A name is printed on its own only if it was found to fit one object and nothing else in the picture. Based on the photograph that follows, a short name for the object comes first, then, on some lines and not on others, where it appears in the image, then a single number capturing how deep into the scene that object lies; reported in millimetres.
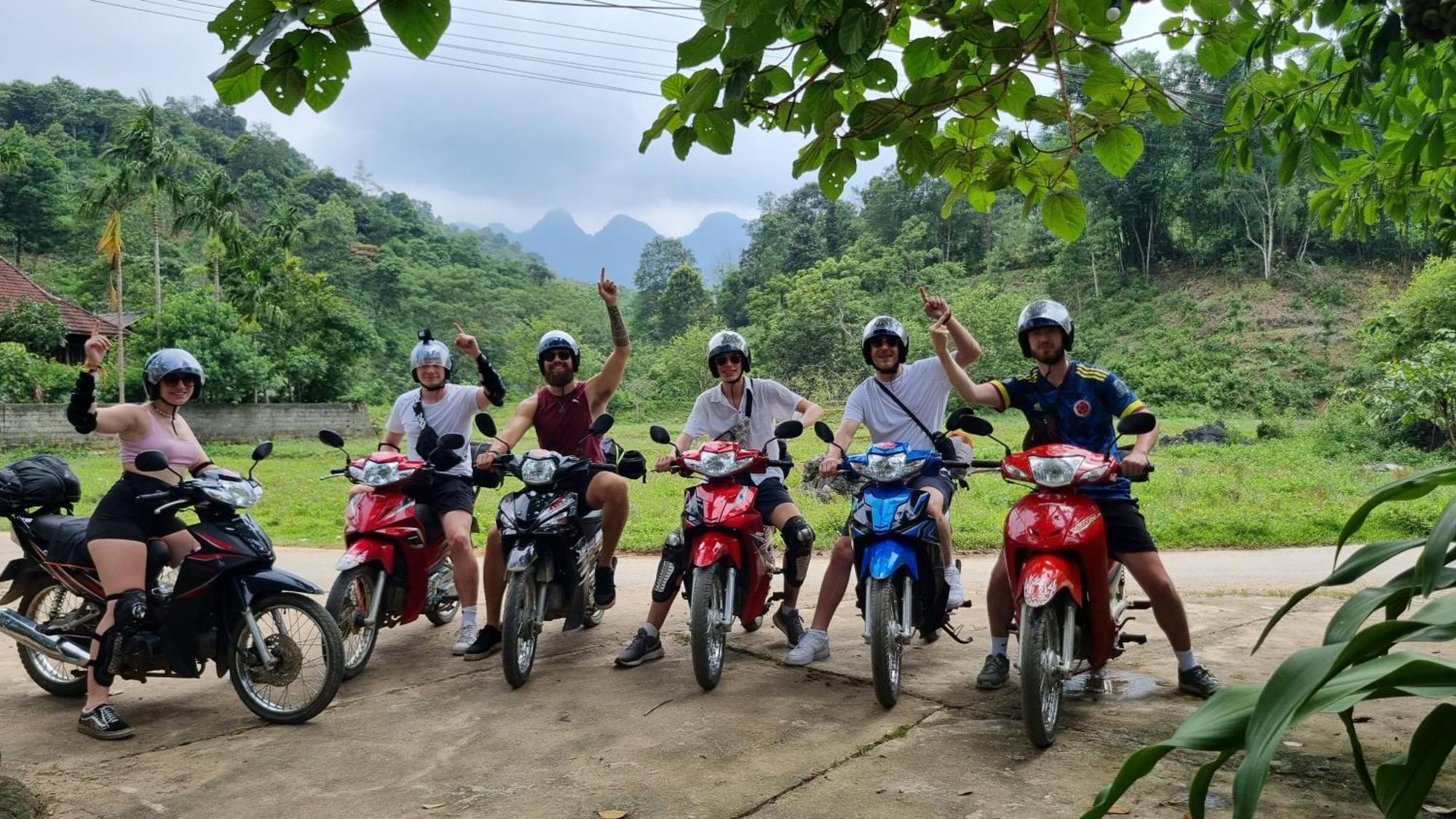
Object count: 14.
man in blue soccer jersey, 4078
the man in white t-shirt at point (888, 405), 4832
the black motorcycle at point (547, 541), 4633
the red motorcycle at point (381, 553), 4832
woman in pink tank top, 4172
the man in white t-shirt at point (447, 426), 5180
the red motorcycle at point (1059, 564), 3607
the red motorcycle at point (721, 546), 4395
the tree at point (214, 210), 28500
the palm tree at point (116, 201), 25000
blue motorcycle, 4031
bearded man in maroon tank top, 5234
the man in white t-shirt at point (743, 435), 4926
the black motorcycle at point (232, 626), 4168
